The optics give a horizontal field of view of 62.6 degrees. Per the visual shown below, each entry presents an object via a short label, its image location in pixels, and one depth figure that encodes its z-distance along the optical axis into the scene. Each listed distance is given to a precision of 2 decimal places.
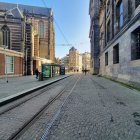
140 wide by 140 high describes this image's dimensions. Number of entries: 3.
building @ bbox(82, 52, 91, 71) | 88.99
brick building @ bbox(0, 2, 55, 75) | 25.63
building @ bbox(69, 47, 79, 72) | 74.69
